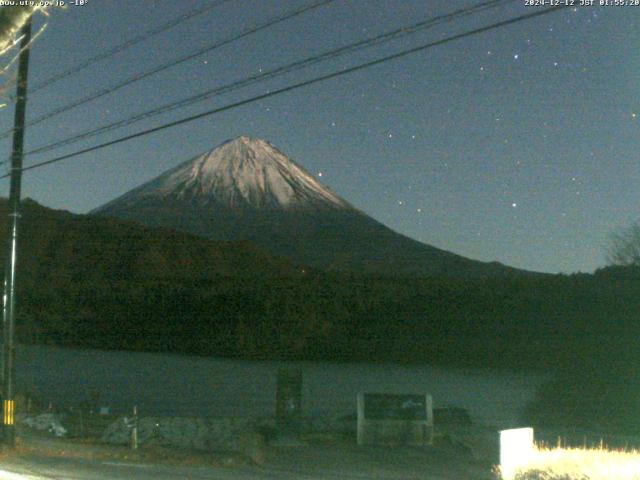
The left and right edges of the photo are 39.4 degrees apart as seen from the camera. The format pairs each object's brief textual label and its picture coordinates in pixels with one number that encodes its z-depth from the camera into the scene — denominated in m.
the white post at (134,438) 17.23
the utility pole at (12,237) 15.87
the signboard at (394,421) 18.55
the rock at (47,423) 20.38
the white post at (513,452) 11.12
